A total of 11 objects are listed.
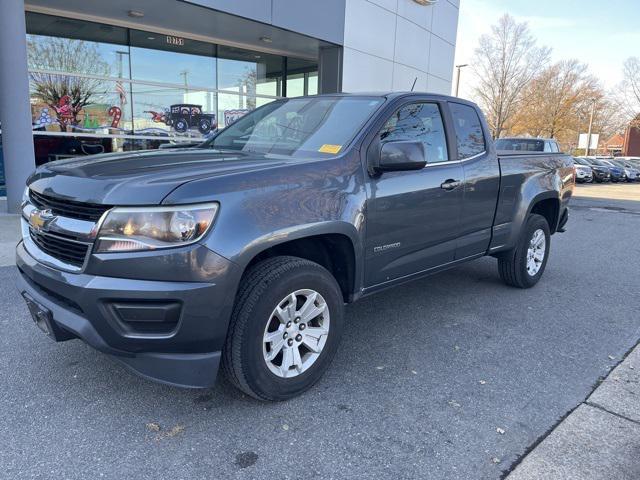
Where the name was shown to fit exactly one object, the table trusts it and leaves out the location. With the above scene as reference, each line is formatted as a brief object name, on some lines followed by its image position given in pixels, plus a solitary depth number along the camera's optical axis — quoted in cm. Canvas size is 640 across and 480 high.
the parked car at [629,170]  3296
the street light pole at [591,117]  4200
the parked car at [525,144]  1429
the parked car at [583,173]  2742
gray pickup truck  242
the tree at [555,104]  3822
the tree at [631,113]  4619
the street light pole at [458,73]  3337
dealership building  947
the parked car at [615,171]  3105
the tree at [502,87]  3344
